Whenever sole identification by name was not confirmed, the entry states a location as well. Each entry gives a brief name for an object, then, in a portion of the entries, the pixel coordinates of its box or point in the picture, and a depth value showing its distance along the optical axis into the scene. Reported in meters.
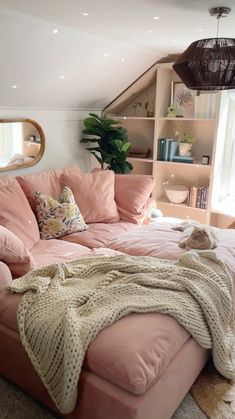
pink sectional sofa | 1.38
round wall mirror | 3.20
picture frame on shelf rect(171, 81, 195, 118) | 3.95
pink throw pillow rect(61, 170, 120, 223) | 3.12
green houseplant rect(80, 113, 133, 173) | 3.74
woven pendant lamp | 1.88
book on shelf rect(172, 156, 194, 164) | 4.01
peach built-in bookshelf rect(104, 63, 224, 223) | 3.88
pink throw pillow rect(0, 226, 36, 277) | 1.96
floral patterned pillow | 2.79
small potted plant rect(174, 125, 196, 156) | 4.05
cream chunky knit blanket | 1.49
